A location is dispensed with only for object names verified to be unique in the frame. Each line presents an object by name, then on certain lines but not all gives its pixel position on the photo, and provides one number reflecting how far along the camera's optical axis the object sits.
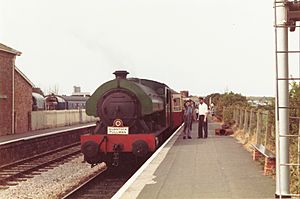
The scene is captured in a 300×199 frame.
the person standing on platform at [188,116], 18.17
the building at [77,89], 107.19
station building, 25.97
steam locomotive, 12.39
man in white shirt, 17.61
